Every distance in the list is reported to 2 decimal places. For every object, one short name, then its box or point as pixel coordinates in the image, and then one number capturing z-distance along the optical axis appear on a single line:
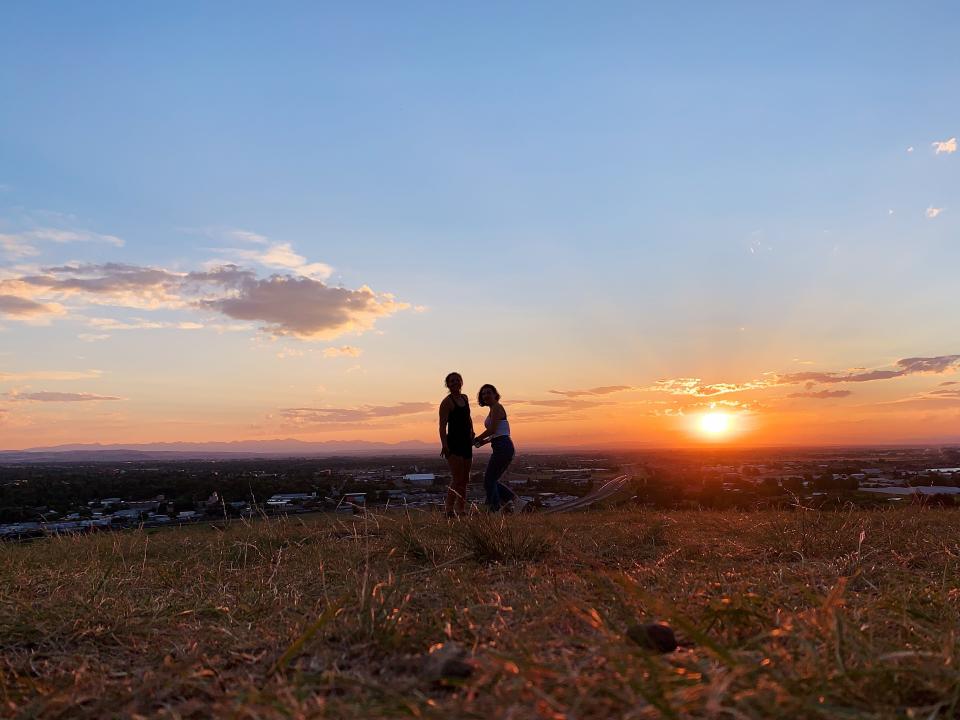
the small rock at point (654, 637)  2.21
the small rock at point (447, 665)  1.93
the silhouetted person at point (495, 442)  10.21
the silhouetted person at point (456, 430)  9.62
